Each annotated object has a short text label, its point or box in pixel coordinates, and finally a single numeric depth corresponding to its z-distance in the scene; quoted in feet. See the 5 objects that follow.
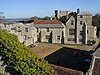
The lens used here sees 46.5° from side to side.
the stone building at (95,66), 35.44
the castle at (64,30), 104.23
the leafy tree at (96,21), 136.73
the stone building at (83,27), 104.99
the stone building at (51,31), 107.41
